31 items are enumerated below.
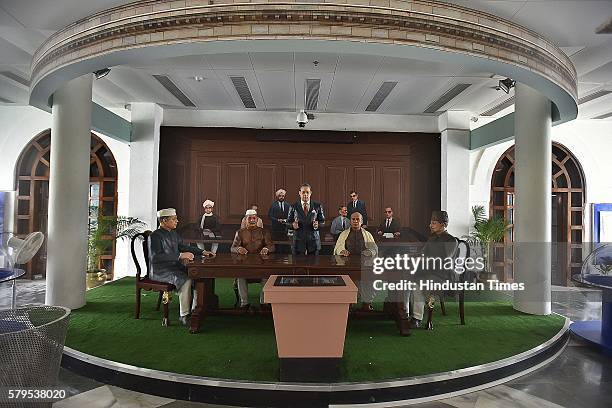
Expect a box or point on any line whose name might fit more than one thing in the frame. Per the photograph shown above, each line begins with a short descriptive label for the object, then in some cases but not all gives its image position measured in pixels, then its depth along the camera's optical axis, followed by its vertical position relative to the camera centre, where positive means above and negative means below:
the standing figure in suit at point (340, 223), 7.84 -0.21
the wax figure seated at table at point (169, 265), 4.68 -0.63
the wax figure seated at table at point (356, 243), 5.21 -0.39
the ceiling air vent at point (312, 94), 7.07 +2.19
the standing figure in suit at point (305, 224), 6.23 -0.18
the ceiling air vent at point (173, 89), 6.86 +2.16
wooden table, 4.29 -0.60
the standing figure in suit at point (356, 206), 8.44 +0.13
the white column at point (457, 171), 8.83 +0.92
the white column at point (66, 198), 5.34 +0.13
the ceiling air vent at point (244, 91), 6.97 +2.18
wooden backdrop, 9.09 +0.93
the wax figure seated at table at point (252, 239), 5.49 -0.37
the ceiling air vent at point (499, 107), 7.94 +2.16
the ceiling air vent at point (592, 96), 7.08 +2.09
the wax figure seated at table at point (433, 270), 4.54 -0.61
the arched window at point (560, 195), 9.16 +0.45
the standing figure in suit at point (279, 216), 8.16 -0.09
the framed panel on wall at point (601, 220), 9.05 -0.09
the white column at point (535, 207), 5.78 +0.11
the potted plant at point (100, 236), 7.40 -0.50
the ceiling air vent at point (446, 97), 7.14 +2.17
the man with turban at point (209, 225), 8.43 -0.30
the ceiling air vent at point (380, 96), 7.14 +2.18
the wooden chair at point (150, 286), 4.60 -0.86
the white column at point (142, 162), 8.35 +0.94
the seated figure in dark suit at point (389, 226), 8.76 -0.28
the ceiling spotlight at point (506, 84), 6.28 +1.98
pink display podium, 3.19 -0.90
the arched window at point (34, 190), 8.37 +0.35
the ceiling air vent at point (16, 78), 6.43 +2.07
